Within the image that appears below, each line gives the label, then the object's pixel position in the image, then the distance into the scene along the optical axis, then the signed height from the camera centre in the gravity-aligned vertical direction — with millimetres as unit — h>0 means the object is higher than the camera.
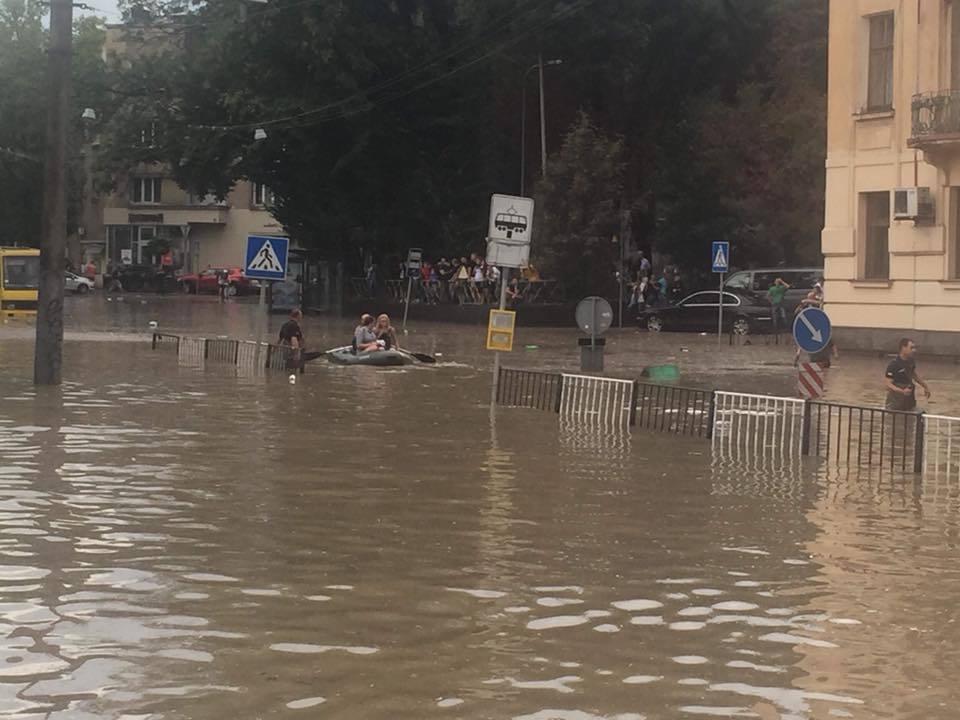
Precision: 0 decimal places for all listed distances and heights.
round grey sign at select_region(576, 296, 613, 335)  27250 -11
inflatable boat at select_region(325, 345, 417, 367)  32688 -961
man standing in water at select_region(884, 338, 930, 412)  20531 -662
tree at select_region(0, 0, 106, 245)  93000 +9601
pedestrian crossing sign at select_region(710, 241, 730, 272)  44500 +1618
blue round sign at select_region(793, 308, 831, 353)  19609 -94
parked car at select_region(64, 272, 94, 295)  88625 +811
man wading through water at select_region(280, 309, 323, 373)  29891 -616
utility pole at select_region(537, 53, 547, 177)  64188 +7022
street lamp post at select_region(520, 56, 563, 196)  64750 +7117
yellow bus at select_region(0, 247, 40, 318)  55938 +499
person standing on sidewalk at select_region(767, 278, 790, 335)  49781 +557
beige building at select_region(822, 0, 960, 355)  38281 +3512
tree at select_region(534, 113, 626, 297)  54312 +3327
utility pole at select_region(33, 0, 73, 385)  23734 +1656
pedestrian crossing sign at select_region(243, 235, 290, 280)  27672 +782
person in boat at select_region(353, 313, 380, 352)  33188 -582
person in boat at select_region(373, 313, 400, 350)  33750 -492
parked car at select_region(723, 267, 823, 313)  51625 +1235
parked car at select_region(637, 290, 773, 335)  50938 +99
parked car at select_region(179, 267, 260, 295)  86875 +1122
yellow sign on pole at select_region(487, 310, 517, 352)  22953 -242
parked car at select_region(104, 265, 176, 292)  94375 +1265
